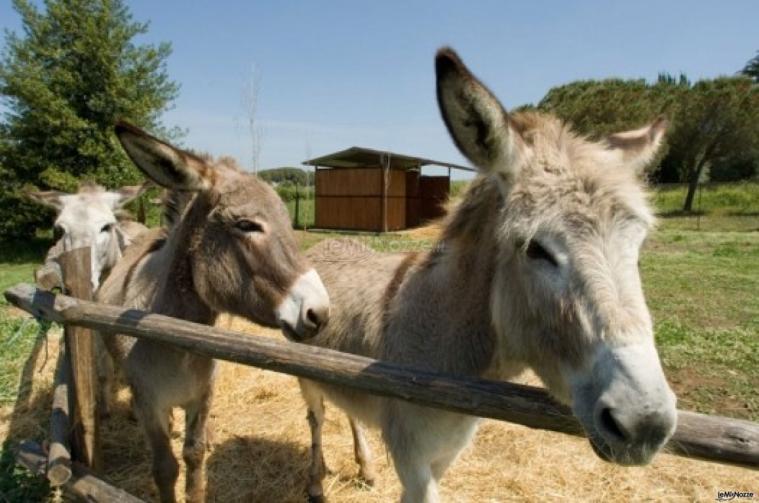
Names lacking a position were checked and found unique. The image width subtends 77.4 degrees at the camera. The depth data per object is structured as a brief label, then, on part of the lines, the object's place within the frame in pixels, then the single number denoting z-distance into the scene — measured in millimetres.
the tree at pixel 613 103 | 29594
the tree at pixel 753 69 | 54938
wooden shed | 22781
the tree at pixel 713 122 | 29938
